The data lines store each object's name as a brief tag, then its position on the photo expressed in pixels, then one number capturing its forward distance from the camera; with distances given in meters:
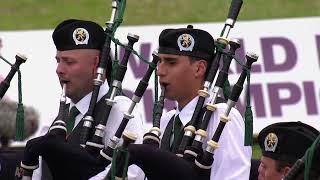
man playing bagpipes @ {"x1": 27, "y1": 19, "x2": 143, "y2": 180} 15.05
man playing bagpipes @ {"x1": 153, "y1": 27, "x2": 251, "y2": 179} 14.30
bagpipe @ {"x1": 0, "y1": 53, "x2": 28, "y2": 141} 15.43
